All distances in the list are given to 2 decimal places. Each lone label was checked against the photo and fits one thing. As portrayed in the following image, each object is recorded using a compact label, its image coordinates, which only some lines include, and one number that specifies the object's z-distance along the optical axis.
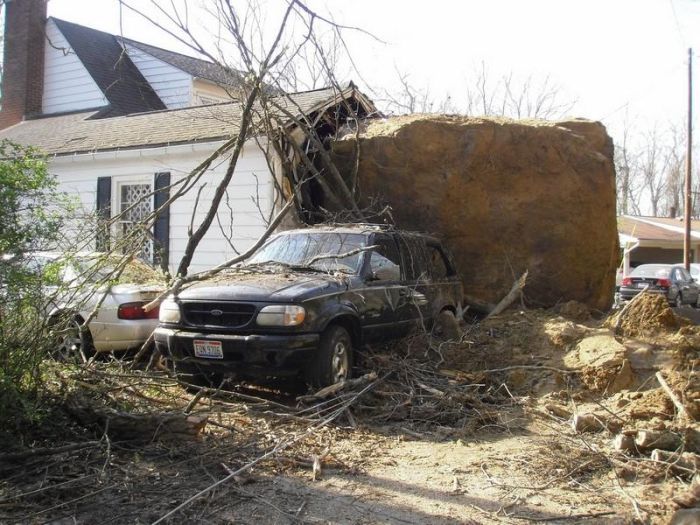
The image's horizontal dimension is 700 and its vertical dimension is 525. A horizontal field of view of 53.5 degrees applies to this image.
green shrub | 4.81
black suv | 6.20
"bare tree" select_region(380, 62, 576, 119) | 12.08
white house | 12.41
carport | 34.88
